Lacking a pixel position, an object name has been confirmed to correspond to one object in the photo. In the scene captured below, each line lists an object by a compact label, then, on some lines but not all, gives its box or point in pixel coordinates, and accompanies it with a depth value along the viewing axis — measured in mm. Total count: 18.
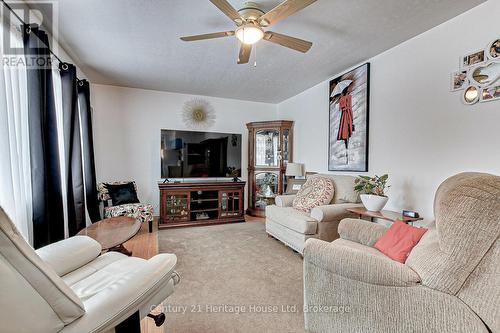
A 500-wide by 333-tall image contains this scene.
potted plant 2396
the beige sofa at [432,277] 916
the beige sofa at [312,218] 2566
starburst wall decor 4590
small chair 3301
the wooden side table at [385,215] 2146
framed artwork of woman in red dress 3023
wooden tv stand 3951
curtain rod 1623
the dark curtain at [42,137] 1865
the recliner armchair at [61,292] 685
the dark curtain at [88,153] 3381
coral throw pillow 1445
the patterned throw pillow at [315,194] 2973
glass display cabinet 4680
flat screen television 4164
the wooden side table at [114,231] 1974
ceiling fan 1592
